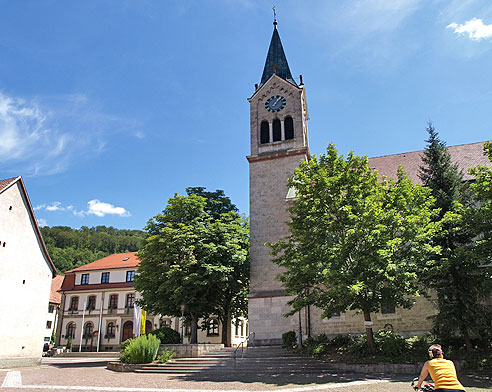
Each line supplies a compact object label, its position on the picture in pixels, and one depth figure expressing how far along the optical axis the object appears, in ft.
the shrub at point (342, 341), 63.84
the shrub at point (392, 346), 53.21
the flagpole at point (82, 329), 144.40
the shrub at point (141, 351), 64.95
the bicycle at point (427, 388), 20.51
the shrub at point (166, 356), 66.23
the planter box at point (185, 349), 71.15
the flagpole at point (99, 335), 142.75
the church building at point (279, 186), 73.67
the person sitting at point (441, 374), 19.94
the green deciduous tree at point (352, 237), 53.47
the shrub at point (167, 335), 75.20
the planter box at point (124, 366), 63.31
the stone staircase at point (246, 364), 55.42
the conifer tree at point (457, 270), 53.83
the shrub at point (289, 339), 74.08
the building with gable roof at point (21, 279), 74.33
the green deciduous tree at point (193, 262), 82.74
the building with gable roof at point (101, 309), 144.15
